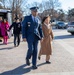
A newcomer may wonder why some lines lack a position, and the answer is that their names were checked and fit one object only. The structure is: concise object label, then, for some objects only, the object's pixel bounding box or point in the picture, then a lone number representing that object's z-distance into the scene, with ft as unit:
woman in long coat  16.66
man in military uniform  14.61
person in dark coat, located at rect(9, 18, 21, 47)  27.11
